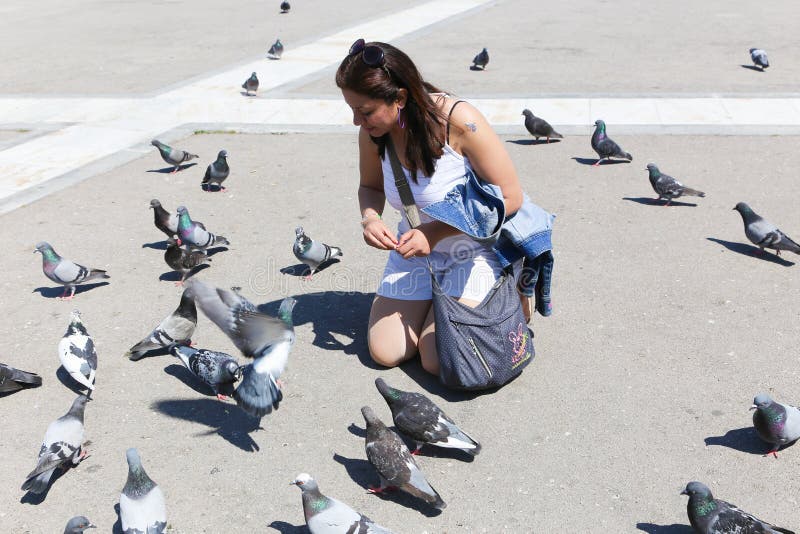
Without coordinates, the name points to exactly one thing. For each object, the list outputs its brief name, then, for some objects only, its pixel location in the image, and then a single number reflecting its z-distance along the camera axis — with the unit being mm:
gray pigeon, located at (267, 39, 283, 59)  13938
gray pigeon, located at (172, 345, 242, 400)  4570
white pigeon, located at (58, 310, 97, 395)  4672
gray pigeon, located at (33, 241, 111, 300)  5934
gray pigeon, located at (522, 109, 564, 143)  9109
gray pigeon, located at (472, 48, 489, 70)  12688
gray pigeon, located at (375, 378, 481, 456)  4008
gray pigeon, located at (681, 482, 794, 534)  3346
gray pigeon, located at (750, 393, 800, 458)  3893
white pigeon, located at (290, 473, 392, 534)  3430
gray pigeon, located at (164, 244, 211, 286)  6078
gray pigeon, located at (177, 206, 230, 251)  6363
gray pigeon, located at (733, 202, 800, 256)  6074
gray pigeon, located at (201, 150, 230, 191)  7852
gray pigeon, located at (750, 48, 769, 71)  11984
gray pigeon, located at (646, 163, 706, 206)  7250
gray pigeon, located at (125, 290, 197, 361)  5055
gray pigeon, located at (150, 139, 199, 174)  8531
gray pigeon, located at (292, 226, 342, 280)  6047
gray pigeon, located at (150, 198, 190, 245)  6805
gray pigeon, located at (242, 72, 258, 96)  11508
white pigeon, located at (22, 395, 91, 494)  3875
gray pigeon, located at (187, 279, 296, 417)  4109
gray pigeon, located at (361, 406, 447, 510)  3699
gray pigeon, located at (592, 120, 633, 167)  8414
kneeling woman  4148
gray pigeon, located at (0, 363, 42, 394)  4688
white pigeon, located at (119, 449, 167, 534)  3502
